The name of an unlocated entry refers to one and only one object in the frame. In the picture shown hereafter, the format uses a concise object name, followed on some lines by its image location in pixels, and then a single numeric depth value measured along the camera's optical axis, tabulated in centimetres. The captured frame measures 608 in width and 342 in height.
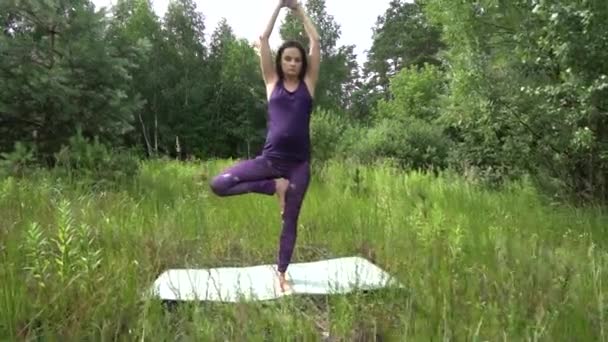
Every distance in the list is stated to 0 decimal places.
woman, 436
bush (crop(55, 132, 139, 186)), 752
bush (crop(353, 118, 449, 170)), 1825
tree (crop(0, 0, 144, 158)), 795
